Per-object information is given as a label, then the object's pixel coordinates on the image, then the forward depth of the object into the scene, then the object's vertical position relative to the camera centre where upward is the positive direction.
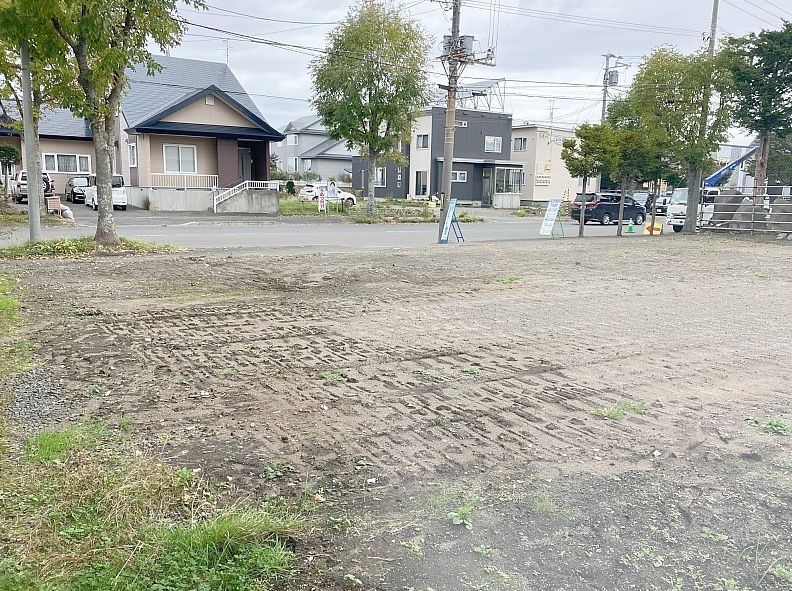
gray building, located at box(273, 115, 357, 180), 62.53 +4.11
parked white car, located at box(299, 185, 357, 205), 36.62 -0.06
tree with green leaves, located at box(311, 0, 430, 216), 29.20 +5.28
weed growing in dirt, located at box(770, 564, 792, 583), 2.90 -1.66
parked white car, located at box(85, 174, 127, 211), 31.58 -0.14
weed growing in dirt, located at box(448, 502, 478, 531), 3.29 -1.63
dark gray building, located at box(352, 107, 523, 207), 49.16 +2.55
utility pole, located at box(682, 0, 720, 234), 24.50 +0.88
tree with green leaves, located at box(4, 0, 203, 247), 12.78 +2.98
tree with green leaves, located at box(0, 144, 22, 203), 27.95 +1.41
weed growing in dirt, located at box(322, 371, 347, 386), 5.52 -1.57
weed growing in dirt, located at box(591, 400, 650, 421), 4.84 -1.60
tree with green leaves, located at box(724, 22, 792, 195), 25.06 +4.70
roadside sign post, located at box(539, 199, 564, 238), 23.47 -0.82
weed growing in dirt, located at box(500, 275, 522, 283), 12.02 -1.53
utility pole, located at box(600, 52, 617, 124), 40.30 +7.48
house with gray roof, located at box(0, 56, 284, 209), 33.69 +2.98
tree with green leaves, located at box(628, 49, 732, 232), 24.05 +3.65
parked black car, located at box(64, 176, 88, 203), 35.38 +0.06
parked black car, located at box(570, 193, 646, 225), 33.91 -0.53
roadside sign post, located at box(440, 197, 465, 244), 20.44 -0.83
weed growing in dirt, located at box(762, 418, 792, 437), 4.56 -1.60
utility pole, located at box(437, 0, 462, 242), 21.14 +3.15
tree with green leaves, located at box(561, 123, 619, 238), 22.94 +1.63
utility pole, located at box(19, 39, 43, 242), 13.78 +0.85
